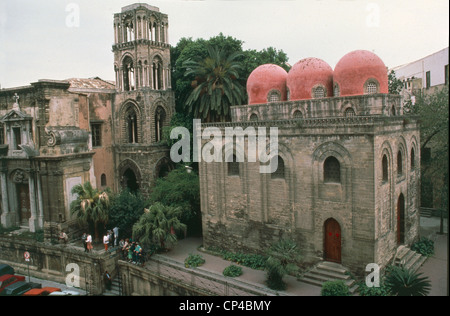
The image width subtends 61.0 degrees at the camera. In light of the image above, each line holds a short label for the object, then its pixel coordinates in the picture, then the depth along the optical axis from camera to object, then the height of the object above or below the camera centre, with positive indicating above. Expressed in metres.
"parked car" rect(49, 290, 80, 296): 16.49 -6.82
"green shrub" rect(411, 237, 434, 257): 19.72 -6.30
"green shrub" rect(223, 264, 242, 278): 17.80 -6.43
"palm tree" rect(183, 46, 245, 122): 25.53 +3.34
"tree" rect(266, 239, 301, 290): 16.08 -5.60
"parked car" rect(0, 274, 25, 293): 18.70 -6.86
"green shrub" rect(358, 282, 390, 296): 15.30 -6.52
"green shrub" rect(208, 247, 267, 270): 18.71 -6.36
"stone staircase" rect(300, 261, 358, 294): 16.03 -6.22
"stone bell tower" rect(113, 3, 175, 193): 27.80 +3.05
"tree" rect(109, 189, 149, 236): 22.23 -4.38
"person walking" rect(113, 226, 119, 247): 21.45 -5.41
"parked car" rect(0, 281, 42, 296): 17.40 -6.79
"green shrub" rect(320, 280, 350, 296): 14.59 -6.09
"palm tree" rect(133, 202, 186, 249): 19.52 -4.64
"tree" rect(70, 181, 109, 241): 21.72 -3.81
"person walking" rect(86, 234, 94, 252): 20.61 -5.63
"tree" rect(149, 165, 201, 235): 23.19 -3.69
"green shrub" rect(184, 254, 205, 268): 19.16 -6.38
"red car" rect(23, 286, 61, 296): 16.84 -6.80
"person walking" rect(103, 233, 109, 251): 20.96 -5.60
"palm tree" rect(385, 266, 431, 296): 14.02 -5.86
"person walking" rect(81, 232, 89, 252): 20.78 -5.57
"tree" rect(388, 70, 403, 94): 30.56 +3.49
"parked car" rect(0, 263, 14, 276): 20.23 -6.80
